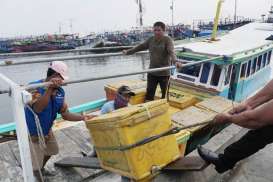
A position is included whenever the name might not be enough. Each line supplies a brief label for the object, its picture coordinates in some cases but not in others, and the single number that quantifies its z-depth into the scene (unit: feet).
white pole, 5.07
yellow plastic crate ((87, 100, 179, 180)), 5.51
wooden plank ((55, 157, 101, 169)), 7.69
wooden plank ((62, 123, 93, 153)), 10.39
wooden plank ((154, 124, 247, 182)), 7.53
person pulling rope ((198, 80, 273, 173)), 5.62
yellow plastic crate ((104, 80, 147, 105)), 14.24
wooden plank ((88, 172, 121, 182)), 8.23
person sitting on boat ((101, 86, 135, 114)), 9.18
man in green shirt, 12.09
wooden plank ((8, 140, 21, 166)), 9.36
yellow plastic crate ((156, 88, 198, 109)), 13.40
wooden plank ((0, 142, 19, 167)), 9.22
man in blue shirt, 6.72
